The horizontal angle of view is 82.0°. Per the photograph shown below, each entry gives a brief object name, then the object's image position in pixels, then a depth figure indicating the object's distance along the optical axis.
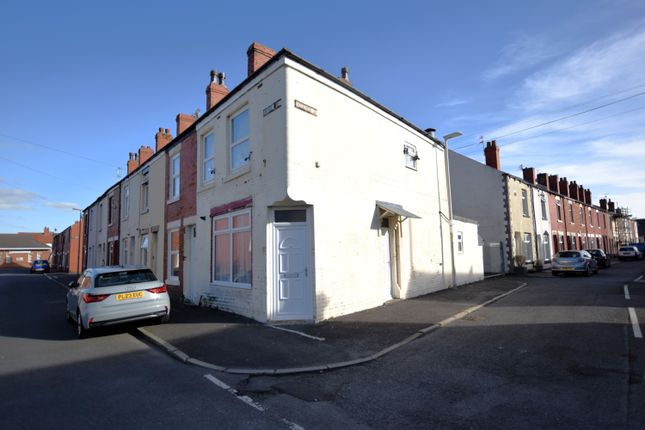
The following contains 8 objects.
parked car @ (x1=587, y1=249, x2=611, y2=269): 28.24
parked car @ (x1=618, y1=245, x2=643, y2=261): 39.50
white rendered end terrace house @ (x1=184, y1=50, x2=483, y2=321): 8.93
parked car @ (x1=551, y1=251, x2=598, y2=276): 21.16
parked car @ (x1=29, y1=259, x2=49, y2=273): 45.16
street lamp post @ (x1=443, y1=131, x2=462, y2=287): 15.07
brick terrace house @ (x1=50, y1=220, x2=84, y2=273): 46.62
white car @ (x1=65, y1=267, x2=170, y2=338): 8.06
